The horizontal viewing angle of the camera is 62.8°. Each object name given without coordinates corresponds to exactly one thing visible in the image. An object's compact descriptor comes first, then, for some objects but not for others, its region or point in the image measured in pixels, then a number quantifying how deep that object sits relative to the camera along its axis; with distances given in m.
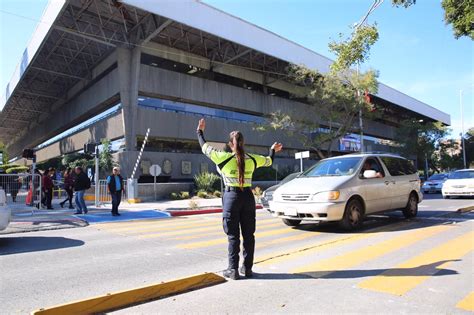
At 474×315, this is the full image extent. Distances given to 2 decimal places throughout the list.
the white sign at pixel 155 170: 20.28
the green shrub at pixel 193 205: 16.38
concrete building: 24.30
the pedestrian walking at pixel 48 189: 15.96
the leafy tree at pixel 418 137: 44.00
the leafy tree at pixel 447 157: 51.25
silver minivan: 8.38
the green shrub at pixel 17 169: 36.08
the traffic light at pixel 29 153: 16.94
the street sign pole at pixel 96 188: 16.89
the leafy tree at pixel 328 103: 26.19
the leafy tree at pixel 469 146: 68.94
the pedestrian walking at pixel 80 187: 13.88
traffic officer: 4.87
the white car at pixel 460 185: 17.77
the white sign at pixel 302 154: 20.94
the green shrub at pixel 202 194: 22.27
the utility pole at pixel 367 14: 9.03
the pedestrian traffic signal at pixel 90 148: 16.94
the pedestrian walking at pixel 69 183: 16.70
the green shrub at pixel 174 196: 21.78
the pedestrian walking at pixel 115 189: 13.71
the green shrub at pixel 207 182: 23.61
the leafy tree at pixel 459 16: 11.15
